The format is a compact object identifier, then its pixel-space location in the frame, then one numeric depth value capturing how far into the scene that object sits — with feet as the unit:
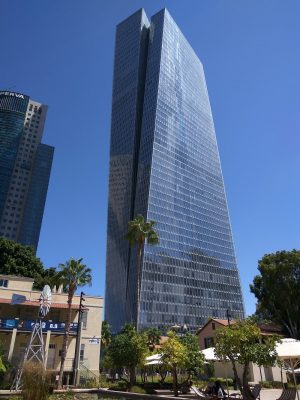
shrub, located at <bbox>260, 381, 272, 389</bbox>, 123.71
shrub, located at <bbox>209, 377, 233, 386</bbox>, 126.28
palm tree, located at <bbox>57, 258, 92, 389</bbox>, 123.44
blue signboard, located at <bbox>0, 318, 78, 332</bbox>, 123.85
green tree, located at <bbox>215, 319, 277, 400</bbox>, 68.33
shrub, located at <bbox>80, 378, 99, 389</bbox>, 118.93
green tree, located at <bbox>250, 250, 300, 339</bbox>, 176.45
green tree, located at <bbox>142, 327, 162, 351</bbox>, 199.41
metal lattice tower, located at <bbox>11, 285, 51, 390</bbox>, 99.26
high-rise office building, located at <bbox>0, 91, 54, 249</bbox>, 513.86
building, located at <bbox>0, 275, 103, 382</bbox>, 125.29
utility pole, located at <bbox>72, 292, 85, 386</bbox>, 117.91
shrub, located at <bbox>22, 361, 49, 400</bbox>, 42.83
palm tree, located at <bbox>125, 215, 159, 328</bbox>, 138.72
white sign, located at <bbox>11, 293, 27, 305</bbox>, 128.98
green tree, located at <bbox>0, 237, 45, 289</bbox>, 190.19
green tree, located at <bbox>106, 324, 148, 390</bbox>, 106.32
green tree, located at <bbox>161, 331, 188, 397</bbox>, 93.25
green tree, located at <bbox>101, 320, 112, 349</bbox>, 209.46
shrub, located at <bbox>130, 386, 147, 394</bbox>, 99.47
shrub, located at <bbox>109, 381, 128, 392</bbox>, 105.11
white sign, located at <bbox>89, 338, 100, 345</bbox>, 122.74
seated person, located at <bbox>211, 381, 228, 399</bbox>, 74.54
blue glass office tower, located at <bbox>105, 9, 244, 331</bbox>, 391.04
